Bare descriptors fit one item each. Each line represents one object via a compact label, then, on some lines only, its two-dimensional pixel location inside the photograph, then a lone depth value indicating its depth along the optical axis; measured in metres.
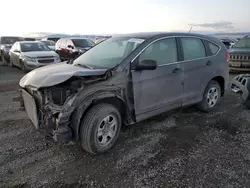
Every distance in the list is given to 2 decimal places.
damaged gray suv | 3.04
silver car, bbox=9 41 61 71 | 10.62
